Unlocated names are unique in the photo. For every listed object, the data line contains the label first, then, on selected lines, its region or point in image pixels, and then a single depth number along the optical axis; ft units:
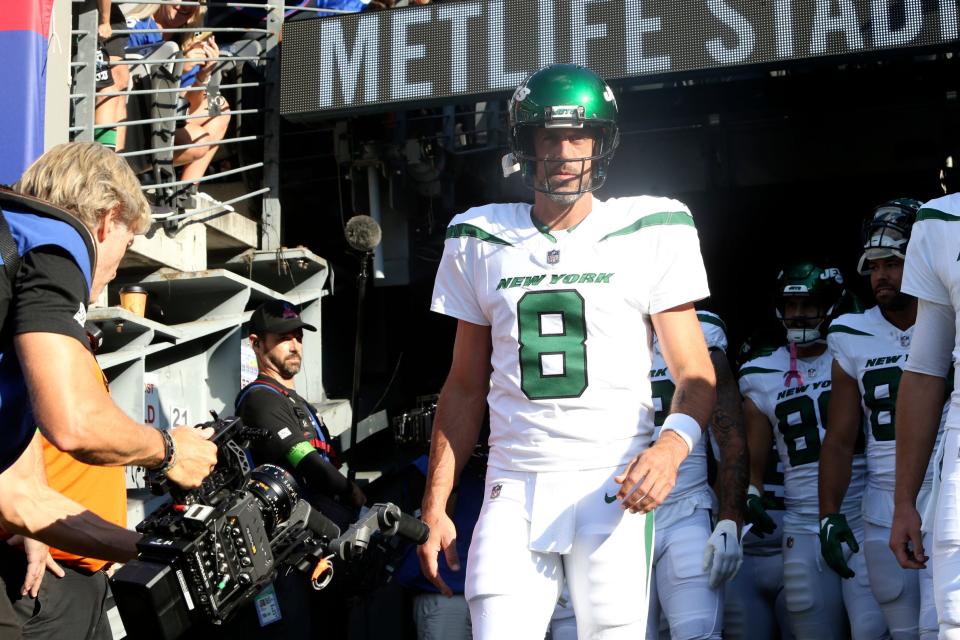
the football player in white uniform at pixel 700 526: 14.66
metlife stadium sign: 20.58
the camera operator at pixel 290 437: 16.17
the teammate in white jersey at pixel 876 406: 15.44
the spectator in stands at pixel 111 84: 20.54
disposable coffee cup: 19.42
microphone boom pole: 21.88
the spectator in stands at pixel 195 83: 23.44
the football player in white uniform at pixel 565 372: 9.54
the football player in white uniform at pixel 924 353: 10.51
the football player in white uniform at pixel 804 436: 16.97
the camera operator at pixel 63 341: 8.43
